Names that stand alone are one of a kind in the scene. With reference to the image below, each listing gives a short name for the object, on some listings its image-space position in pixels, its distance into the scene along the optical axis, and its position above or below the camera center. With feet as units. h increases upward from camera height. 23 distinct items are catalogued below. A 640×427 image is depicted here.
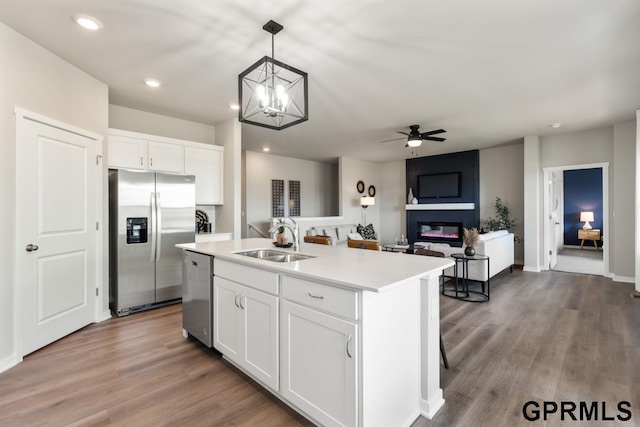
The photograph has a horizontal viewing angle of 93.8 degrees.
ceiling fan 15.89 +4.12
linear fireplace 24.61 -1.67
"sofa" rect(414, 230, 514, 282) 14.28 -2.06
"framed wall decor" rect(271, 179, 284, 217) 25.25 +1.31
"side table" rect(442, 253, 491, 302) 13.48 -3.71
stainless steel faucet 8.67 -0.50
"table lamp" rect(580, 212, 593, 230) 27.40 -0.58
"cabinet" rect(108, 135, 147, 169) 11.97 +2.53
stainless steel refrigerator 11.30 -0.86
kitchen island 4.68 -2.21
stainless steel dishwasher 8.17 -2.41
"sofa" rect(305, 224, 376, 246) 22.03 -1.49
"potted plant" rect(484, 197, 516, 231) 21.13 -0.58
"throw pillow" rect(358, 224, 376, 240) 25.14 -1.66
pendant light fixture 6.90 +2.75
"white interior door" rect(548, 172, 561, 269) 20.25 -0.84
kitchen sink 7.74 -1.15
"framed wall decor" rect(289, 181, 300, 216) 26.53 +1.33
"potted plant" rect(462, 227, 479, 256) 13.92 -1.33
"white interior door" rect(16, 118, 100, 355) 8.29 -0.52
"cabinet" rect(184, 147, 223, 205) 14.19 +2.06
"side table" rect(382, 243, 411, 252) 19.60 -2.35
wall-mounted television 24.48 +2.30
